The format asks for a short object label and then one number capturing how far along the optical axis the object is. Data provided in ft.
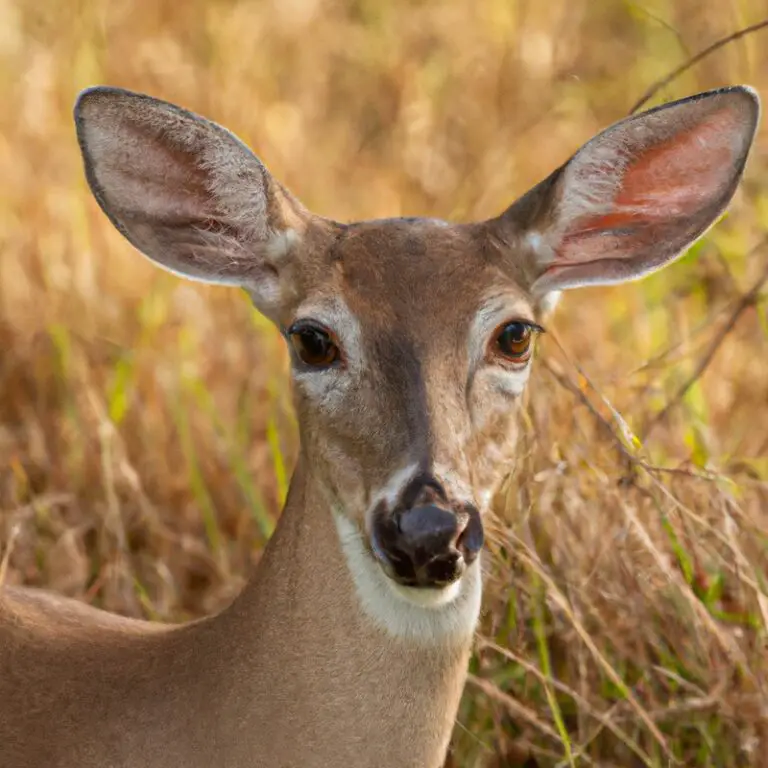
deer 22.74
